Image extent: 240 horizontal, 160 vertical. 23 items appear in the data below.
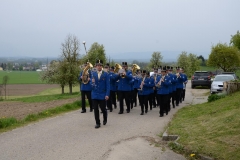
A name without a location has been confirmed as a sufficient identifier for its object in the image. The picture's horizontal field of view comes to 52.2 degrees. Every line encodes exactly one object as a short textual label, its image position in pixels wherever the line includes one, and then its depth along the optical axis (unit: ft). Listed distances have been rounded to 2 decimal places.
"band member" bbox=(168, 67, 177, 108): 36.17
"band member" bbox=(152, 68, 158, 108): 33.36
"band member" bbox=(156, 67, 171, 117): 30.87
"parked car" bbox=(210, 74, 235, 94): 50.24
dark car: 70.69
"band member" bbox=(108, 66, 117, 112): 34.22
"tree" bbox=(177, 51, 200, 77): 129.66
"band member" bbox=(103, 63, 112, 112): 34.29
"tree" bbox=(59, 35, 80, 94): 84.69
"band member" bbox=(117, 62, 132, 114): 32.75
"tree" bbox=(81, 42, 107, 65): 91.79
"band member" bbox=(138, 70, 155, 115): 32.65
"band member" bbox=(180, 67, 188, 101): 41.91
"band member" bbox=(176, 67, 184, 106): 40.17
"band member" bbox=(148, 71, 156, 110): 32.99
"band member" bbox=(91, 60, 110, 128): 24.85
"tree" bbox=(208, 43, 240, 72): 96.13
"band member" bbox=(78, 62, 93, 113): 31.92
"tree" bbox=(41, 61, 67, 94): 85.63
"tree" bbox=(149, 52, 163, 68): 122.44
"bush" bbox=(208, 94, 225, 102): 37.61
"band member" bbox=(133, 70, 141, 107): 36.37
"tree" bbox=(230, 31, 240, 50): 110.68
